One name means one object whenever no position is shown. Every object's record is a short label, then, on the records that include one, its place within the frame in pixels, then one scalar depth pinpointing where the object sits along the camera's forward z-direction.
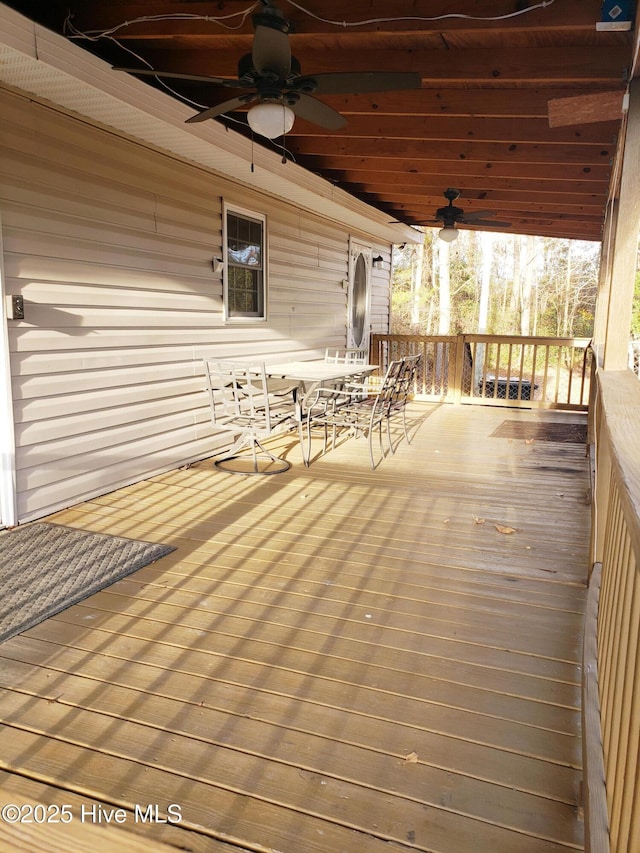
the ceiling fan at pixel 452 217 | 6.85
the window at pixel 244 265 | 5.68
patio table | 5.38
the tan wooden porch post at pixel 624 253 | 2.91
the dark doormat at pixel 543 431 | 6.87
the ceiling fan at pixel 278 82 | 2.62
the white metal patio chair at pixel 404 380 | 5.77
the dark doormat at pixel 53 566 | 2.65
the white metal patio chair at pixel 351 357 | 7.02
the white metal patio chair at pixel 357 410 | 5.33
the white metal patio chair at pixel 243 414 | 4.78
